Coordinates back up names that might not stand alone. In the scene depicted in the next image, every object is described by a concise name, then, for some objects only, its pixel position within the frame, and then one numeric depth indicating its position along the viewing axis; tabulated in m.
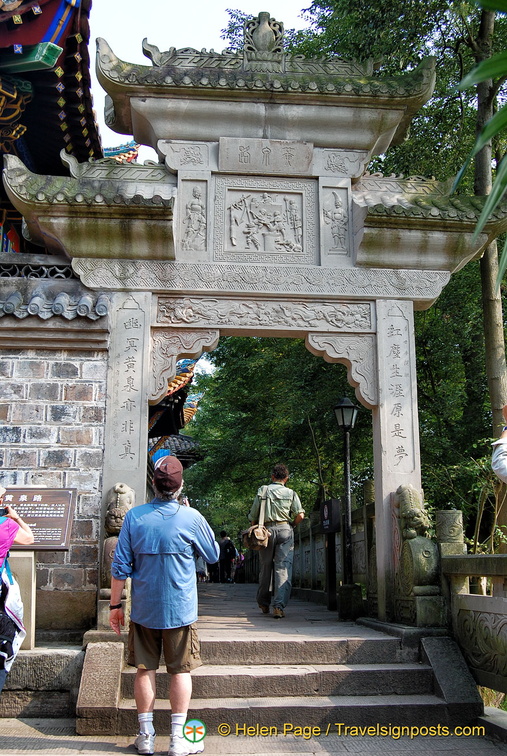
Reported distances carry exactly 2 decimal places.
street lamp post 8.21
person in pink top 4.27
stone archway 7.15
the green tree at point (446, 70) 8.98
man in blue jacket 4.29
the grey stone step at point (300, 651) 5.75
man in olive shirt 7.88
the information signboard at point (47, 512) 5.97
